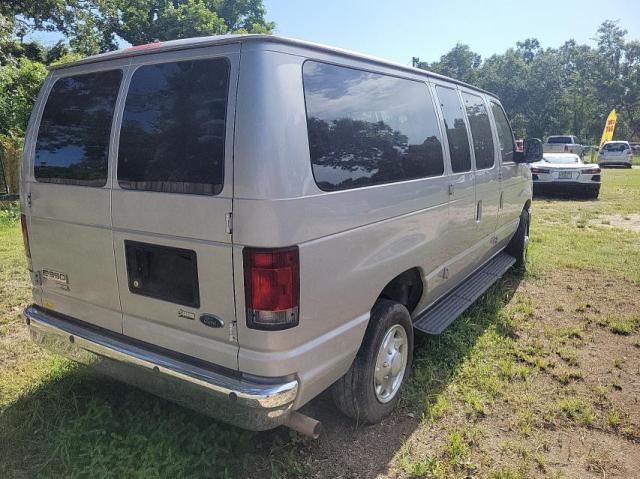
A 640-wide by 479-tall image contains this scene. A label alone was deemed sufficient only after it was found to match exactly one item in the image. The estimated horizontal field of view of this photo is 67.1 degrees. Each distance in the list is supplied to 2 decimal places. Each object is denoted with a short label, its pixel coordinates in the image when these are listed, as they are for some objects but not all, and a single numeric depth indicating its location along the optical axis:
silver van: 2.18
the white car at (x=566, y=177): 12.75
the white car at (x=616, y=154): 26.19
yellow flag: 31.37
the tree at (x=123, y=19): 19.98
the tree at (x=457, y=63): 57.05
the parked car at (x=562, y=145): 27.38
